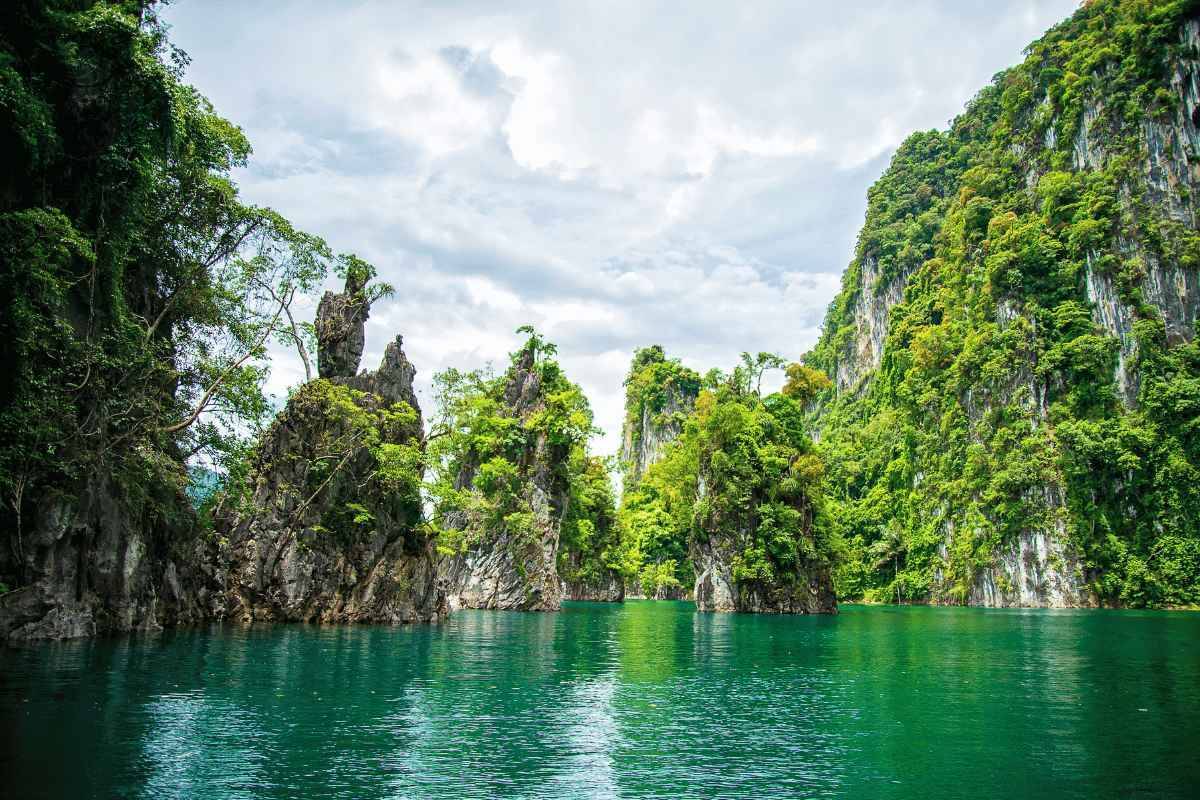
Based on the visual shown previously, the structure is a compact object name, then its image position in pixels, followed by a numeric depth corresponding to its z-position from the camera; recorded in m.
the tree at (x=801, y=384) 59.44
